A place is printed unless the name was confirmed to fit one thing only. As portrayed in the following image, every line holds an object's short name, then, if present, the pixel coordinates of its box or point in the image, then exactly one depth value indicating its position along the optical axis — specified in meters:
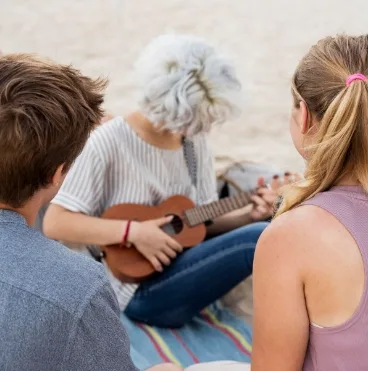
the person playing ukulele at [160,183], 3.78
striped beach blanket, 3.94
